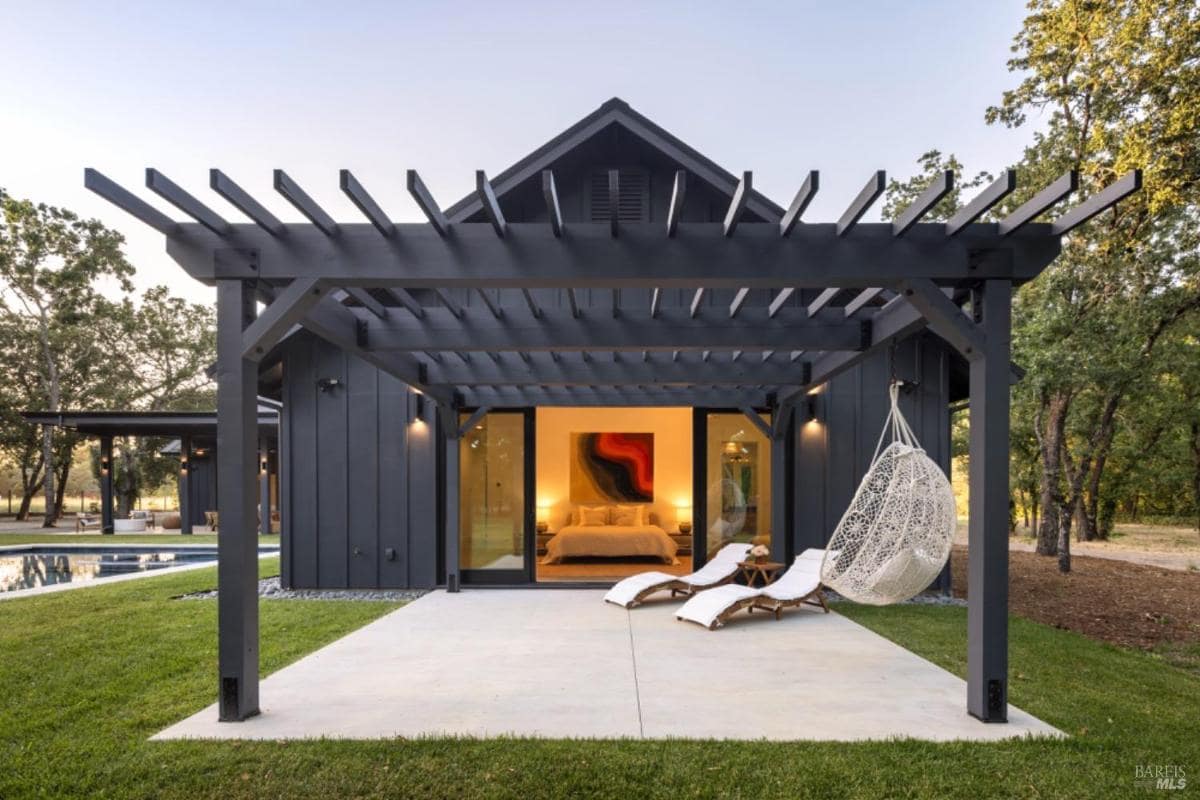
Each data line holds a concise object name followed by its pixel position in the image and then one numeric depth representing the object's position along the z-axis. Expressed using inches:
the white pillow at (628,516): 477.4
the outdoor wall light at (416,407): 336.5
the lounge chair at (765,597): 252.7
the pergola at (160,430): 600.1
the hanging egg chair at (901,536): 193.2
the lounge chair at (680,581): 291.6
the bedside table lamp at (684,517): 482.0
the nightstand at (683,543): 466.9
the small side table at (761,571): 311.0
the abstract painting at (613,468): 501.4
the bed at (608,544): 413.4
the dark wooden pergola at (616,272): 148.3
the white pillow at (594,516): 474.9
